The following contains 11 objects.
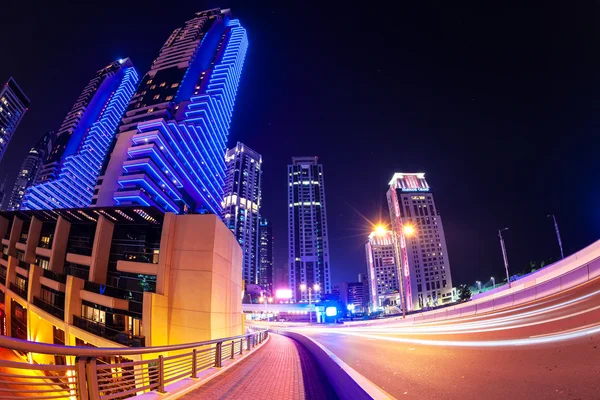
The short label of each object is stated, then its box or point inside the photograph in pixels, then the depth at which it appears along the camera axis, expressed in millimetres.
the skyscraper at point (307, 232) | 165125
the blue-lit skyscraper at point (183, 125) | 68062
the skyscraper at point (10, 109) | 129812
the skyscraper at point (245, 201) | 172250
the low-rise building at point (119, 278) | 18219
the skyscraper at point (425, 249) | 120062
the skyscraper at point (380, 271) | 162375
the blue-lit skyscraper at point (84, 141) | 115744
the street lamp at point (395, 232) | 24338
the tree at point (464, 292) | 63059
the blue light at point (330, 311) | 76188
